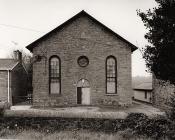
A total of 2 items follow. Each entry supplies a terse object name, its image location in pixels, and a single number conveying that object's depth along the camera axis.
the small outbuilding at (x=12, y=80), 30.80
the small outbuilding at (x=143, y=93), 33.27
